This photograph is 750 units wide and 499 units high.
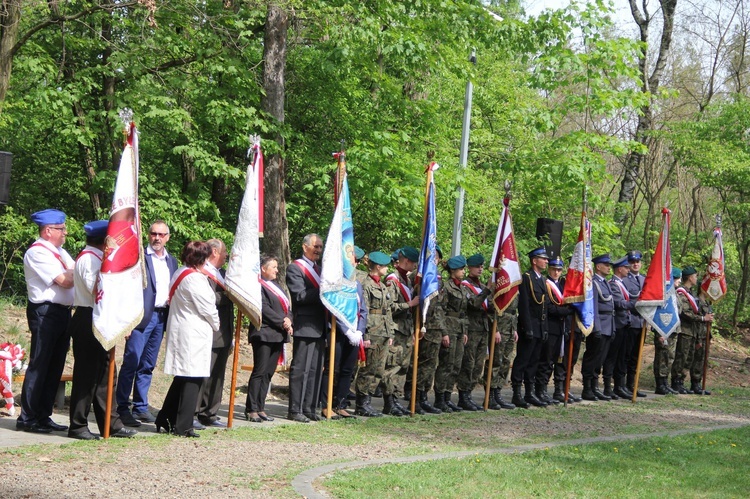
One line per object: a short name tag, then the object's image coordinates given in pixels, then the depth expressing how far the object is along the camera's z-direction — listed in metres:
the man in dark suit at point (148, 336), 9.70
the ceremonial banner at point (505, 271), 12.88
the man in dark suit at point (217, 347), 10.01
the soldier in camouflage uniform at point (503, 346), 13.37
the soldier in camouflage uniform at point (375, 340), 11.75
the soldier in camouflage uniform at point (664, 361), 16.59
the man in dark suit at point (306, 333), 11.07
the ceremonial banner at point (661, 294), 15.20
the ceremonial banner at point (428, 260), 12.09
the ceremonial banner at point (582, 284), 13.87
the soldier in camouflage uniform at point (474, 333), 12.84
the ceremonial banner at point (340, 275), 10.99
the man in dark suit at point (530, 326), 13.54
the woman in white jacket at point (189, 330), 8.98
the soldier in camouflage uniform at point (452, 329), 12.55
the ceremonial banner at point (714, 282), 17.70
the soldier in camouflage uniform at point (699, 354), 17.23
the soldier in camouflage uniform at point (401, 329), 11.98
